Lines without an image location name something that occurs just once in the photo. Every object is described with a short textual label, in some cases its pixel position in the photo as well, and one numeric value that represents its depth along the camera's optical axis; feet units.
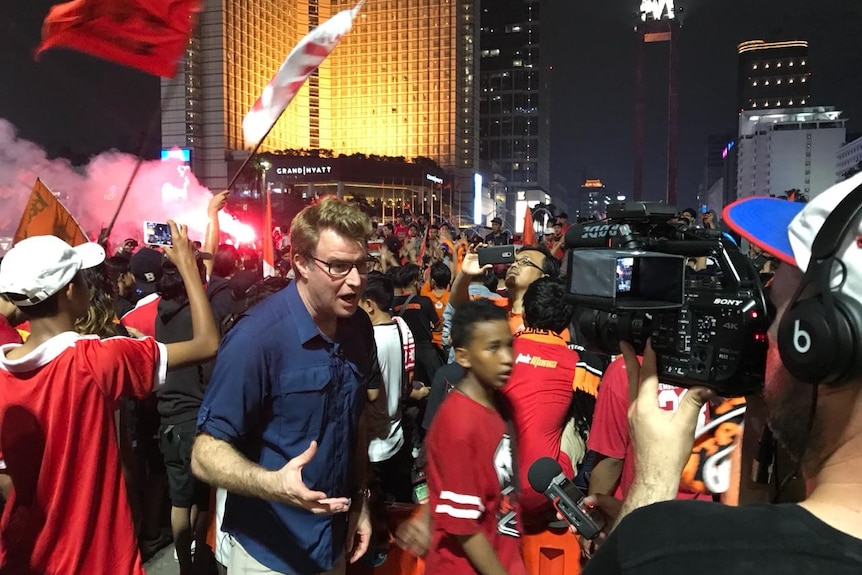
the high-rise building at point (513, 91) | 323.57
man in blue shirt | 7.40
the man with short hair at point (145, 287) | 14.79
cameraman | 2.74
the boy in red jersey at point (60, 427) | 7.38
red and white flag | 12.76
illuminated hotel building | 223.10
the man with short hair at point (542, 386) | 11.12
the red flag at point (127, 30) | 11.76
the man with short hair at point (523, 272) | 15.47
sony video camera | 4.72
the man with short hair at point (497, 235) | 39.14
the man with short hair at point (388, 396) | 13.56
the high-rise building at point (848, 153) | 323.45
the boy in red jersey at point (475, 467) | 7.89
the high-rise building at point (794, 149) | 302.04
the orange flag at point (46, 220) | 17.44
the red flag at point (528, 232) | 30.09
